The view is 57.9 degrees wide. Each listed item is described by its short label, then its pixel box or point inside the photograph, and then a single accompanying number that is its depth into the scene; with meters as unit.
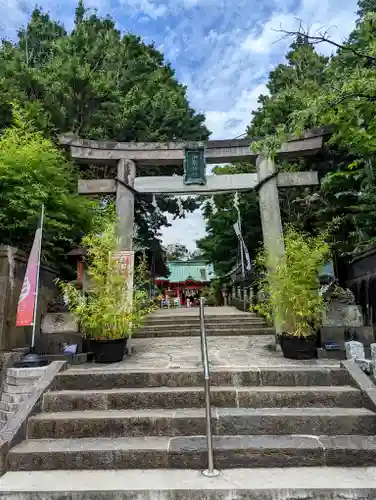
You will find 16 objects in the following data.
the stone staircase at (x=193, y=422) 3.13
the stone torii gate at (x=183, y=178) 7.22
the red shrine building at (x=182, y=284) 28.16
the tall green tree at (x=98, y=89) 11.38
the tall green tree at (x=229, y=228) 14.20
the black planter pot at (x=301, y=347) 5.35
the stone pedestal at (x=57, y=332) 6.45
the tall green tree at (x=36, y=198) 6.31
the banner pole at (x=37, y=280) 5.10
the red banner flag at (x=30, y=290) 5.13
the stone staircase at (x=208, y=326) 8.59
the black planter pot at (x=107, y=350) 5.35
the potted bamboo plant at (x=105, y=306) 5.28
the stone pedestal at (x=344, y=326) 6.52
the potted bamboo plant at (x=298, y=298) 5.35
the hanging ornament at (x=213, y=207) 8.55
